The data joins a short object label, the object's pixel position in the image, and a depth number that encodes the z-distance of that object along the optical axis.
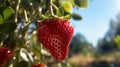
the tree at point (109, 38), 10.58
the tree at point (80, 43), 10.23
